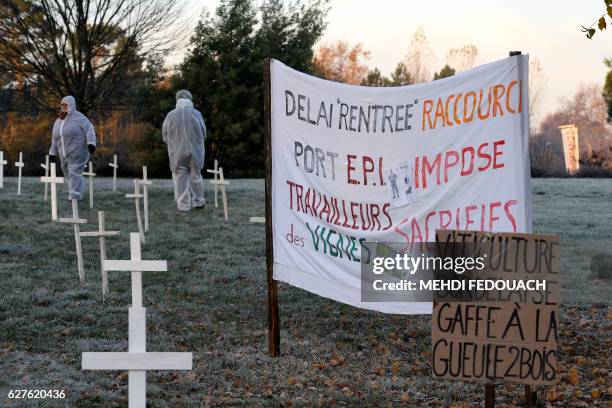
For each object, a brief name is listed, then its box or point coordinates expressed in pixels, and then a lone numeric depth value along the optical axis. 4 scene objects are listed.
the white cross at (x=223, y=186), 17.30
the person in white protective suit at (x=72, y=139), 18.23
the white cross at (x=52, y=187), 16.34
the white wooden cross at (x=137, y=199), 14.56
